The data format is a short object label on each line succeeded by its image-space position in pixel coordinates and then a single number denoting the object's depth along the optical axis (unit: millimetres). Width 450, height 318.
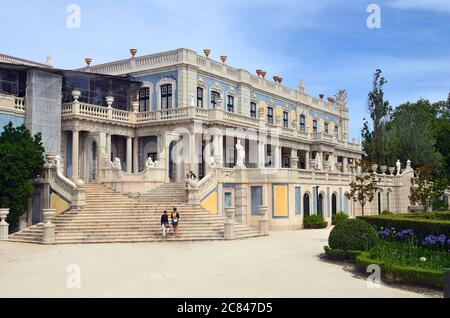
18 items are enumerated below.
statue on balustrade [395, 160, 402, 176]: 46644
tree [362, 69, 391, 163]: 46875
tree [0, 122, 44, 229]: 26750
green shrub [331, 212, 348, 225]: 36188
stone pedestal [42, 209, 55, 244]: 22828
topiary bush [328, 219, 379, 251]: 17766
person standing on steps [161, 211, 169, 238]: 23562
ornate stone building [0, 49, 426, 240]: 30500
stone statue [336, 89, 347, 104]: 63575
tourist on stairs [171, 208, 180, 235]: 23672
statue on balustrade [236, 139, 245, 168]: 31109
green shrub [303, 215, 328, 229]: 32625
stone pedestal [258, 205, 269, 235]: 27458
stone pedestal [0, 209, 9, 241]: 24734
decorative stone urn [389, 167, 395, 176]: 47094
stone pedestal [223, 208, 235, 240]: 24422
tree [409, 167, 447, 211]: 32812
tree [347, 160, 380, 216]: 31562
